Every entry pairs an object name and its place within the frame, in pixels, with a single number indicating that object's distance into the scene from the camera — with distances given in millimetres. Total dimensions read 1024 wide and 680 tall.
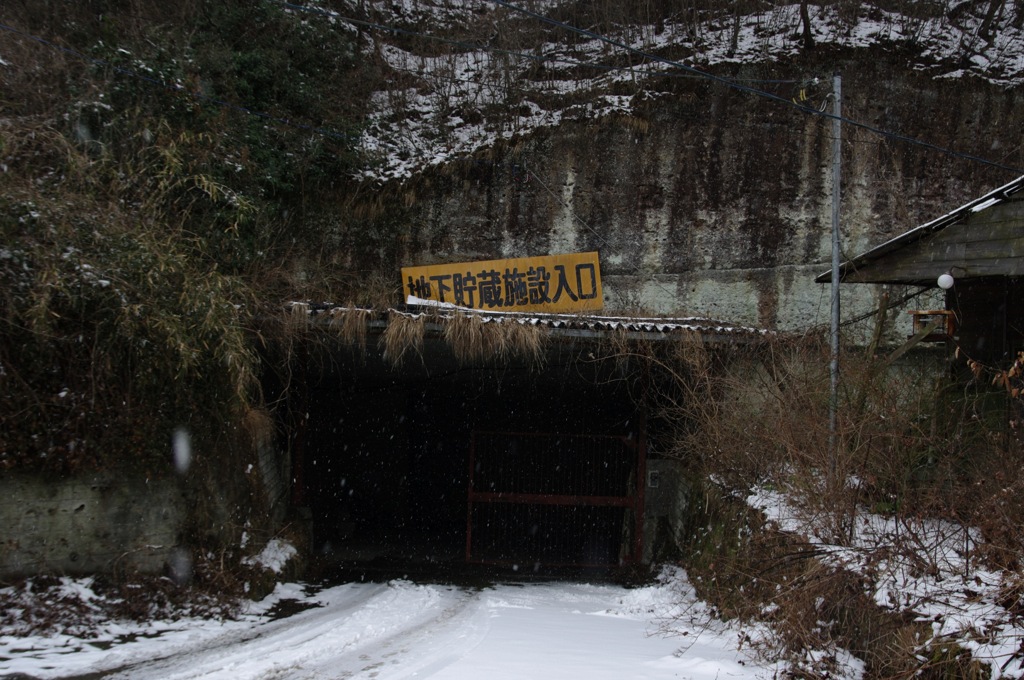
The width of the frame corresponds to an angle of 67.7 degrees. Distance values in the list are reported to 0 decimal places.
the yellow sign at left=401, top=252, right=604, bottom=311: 13172
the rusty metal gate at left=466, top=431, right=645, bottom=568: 11297
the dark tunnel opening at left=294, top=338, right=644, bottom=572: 10852
